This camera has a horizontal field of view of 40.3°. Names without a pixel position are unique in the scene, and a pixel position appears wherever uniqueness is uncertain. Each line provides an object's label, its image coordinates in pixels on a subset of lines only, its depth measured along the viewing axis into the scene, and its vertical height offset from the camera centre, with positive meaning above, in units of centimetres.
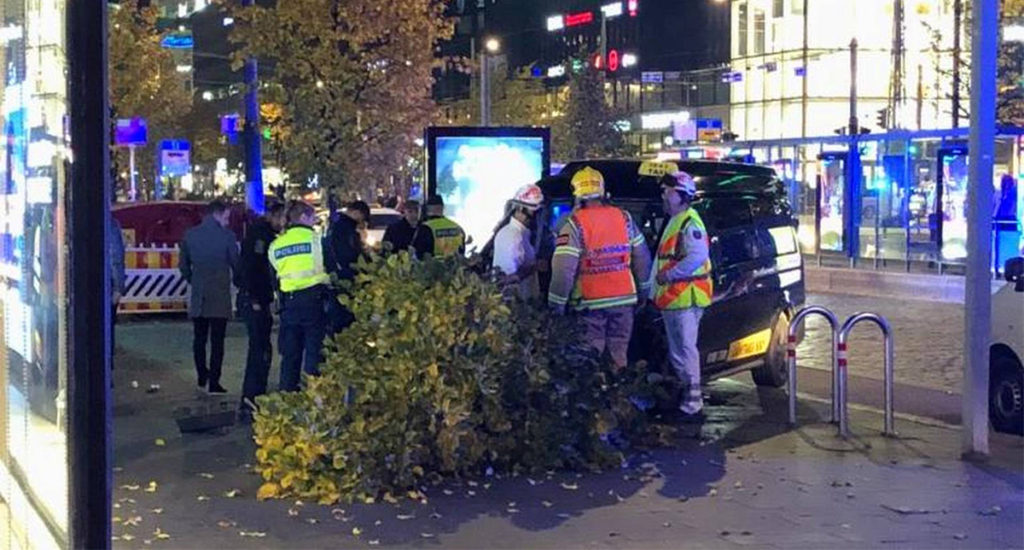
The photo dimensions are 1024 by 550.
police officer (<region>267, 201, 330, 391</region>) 1112 -78
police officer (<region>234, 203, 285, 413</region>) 1173 -87
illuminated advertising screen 1847 +38
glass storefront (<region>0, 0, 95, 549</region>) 457 -29
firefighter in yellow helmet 1013 -56
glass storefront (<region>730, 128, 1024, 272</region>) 2619 -10
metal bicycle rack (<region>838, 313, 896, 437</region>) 1036 -130
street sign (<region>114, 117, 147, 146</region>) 3067 +137
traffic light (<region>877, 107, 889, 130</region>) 4088 +221
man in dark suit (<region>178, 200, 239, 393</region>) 1310 -73
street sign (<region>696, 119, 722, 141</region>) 3841 +173
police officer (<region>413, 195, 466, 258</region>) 1342 -42
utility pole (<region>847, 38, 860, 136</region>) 4316 +379
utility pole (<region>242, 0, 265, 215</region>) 2453 +97
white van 1071 -130
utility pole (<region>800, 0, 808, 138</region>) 5388 +347
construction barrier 1994 -126
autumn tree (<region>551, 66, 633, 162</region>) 5206 +265
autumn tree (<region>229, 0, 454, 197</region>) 2486 +218
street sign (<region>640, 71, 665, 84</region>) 4605 +397
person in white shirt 1074 -39
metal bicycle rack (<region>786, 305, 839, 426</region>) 1078 -121
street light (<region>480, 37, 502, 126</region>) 3367 +257
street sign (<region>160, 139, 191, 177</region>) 3175 +77
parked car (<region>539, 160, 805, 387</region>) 1164 -50
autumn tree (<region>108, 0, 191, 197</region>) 4176 +404
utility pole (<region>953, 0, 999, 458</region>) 912 -8
